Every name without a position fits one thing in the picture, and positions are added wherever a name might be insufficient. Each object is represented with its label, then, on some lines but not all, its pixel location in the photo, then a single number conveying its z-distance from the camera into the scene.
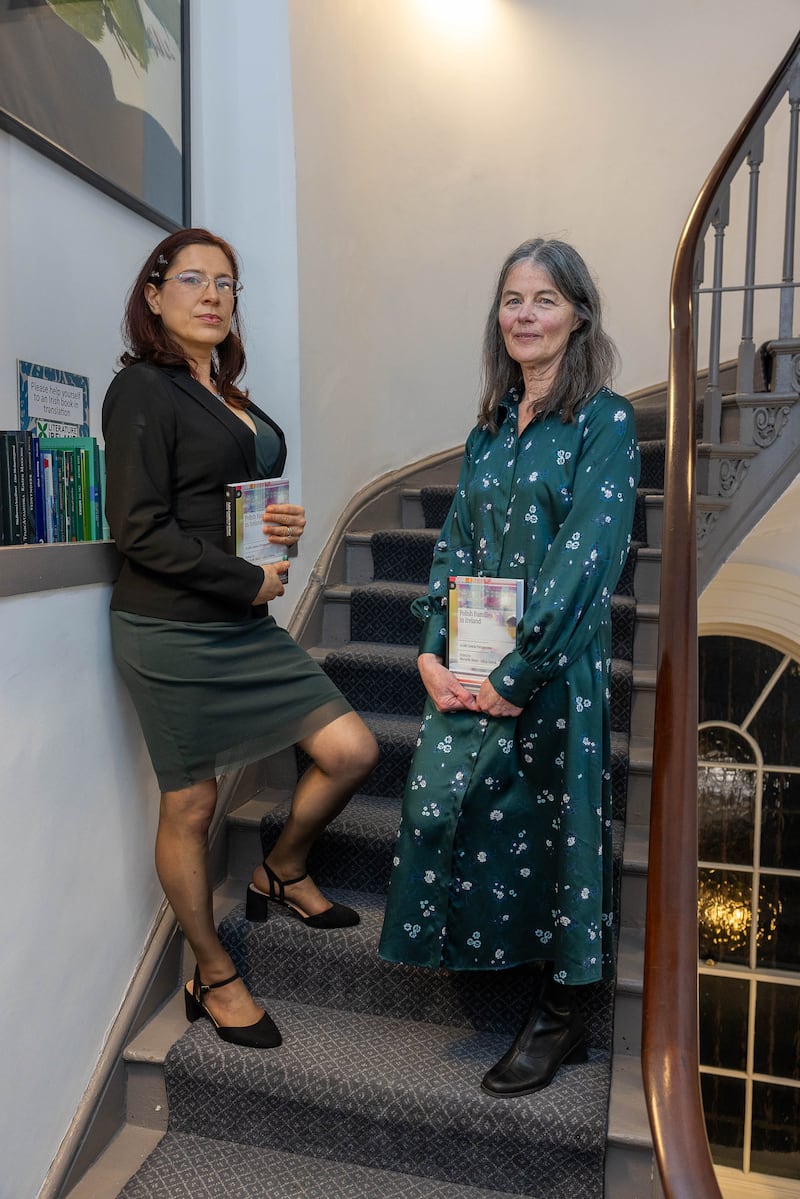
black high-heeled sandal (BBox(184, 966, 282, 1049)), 1.87
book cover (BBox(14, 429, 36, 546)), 1.62
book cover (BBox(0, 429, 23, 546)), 1.60
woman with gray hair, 1.61
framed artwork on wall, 1.91
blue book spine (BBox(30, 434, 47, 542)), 1.65
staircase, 1.68
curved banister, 0.83
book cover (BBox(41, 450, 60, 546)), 1.69
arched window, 4.69
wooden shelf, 1.52
